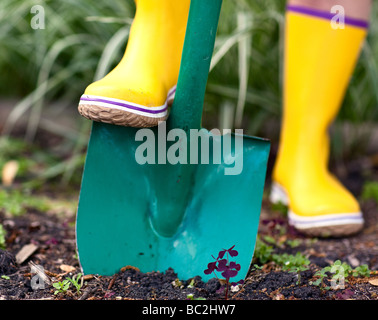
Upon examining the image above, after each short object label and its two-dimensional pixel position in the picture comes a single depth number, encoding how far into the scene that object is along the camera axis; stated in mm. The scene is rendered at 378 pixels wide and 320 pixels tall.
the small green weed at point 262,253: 1095
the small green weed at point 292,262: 1035
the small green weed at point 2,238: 1105
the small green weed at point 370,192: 1680
